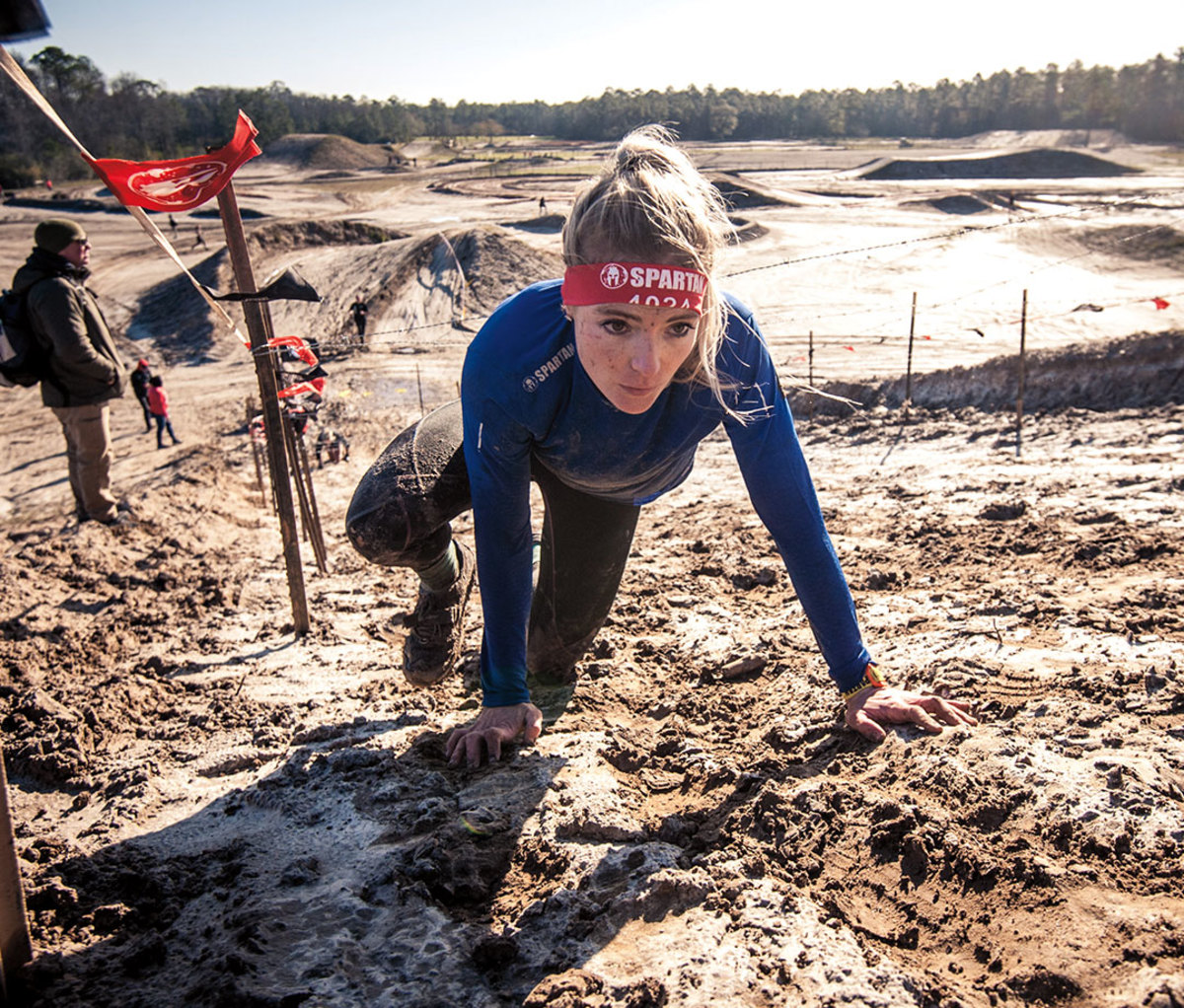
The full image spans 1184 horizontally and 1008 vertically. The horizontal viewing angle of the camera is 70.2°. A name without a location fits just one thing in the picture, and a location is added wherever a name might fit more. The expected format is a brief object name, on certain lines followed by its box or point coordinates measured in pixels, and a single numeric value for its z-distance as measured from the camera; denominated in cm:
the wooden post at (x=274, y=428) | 402
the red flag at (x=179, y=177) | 334
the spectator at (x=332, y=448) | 970
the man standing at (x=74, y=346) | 565
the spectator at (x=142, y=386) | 1178
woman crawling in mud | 208
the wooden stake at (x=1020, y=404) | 777
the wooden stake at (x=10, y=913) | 164
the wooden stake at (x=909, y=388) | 941
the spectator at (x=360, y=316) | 1783
